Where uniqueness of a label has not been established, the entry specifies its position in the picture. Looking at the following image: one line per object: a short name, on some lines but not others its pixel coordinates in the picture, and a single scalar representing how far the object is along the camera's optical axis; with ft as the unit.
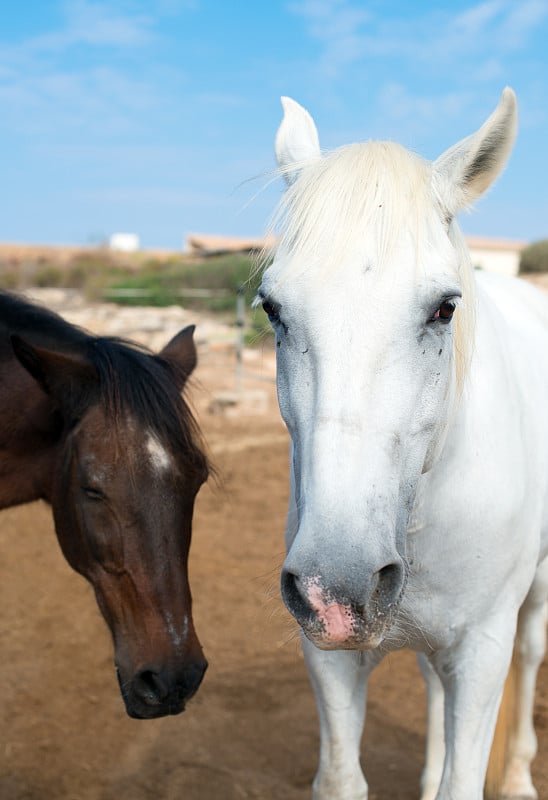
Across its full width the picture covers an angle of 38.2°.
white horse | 5.32
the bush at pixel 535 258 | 61.72
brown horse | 7.92
